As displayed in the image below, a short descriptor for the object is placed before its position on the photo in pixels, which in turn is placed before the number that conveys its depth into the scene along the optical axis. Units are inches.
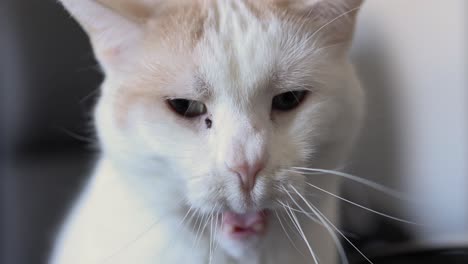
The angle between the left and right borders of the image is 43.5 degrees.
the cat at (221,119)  8.7
